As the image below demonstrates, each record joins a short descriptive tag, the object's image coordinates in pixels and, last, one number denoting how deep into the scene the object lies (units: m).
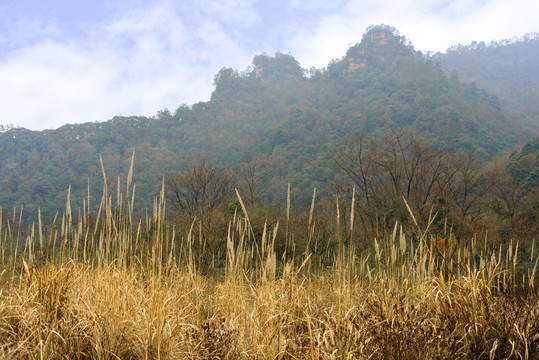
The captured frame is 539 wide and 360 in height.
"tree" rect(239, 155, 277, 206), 31.38
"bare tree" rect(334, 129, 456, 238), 20.52
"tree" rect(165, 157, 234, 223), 24.67
